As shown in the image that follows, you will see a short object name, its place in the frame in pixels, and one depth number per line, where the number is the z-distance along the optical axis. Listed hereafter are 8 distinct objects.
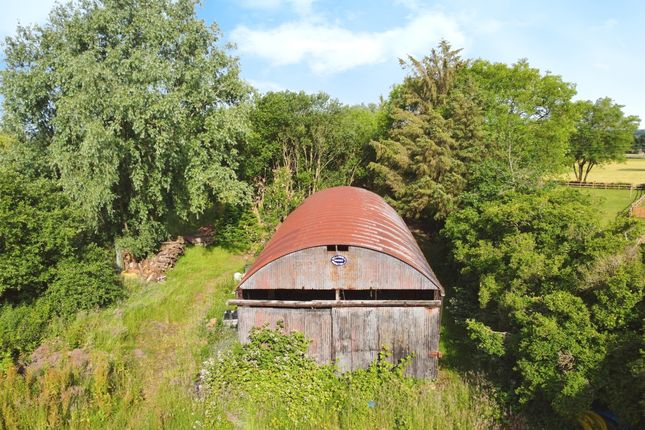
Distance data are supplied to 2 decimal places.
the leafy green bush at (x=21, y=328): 12.55
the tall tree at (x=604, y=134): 46.47
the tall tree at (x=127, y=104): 16.66
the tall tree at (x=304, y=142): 26.36
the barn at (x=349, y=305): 10.72
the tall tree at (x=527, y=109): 26.39
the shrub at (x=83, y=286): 14.69
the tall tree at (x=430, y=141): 22.45
